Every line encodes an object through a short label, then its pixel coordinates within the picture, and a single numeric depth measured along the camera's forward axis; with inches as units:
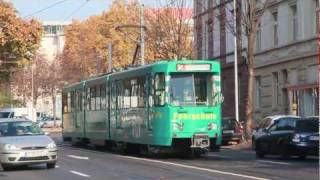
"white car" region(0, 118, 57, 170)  827.4
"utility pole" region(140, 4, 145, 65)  1891.0
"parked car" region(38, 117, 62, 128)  3488.9
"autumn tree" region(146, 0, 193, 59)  1987.0
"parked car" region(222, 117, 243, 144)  1473.9
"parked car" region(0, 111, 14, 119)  2488.9
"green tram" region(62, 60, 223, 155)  1011.9
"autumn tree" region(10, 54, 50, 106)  3693.4
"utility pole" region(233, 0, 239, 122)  1604.1
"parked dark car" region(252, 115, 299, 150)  1125.1
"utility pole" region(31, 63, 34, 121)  3537.4
